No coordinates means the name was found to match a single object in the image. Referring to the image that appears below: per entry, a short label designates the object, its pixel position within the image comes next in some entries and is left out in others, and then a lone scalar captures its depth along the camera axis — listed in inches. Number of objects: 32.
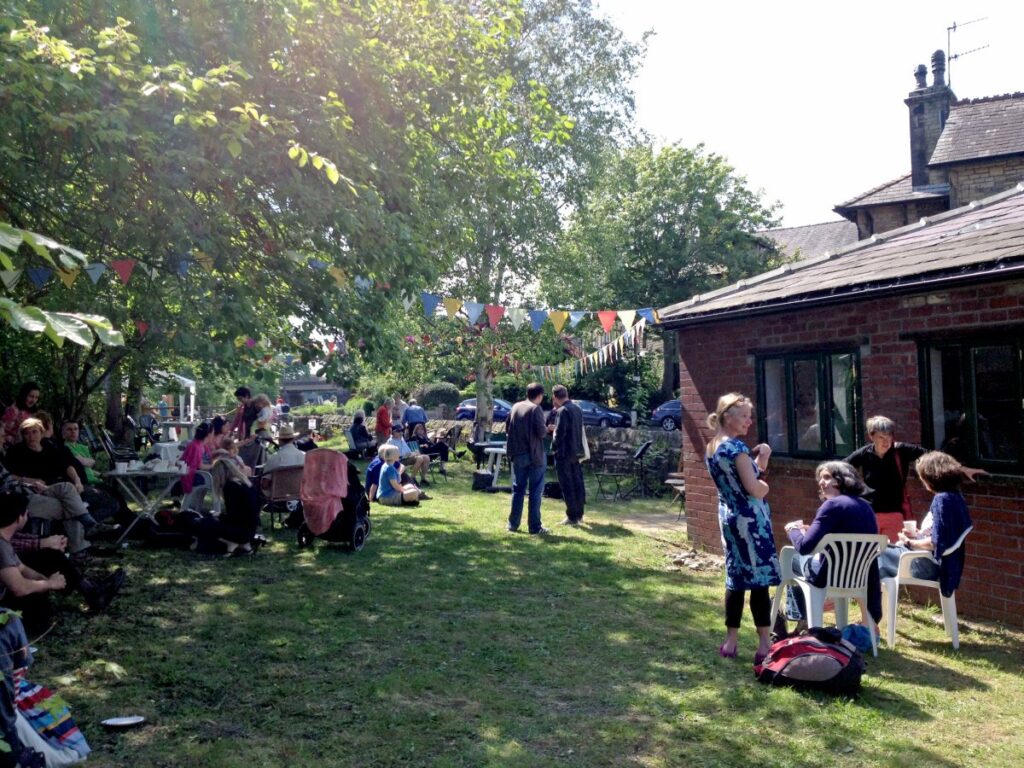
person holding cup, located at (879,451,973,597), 232.8
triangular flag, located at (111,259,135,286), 331.0
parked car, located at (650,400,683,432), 1309.1
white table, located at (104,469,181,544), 381.1
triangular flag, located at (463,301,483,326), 541.0
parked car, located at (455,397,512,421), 1374.3
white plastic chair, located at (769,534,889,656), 222.1
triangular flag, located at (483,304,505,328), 556.7
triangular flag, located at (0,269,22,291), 272.6
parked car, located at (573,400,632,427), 1381.6
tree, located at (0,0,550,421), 257.3
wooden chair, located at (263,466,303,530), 408.2
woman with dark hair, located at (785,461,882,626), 220.7
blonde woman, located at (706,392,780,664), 207.9
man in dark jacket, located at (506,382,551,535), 422.3
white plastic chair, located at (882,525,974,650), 237.8
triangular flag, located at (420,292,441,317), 518.8
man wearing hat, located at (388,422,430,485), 600.6
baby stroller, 361.1
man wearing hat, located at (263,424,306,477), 404.5
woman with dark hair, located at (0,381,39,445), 384.2
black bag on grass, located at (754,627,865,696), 196.9
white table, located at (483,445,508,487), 599.7
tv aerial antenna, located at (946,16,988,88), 1088.8
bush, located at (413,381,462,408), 1513.3
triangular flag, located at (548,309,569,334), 550.0
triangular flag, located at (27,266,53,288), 377.4
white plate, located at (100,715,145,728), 177.2
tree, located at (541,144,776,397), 1146.0
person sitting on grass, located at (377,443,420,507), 525.0
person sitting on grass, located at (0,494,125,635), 197.5
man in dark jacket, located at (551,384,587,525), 441.4
